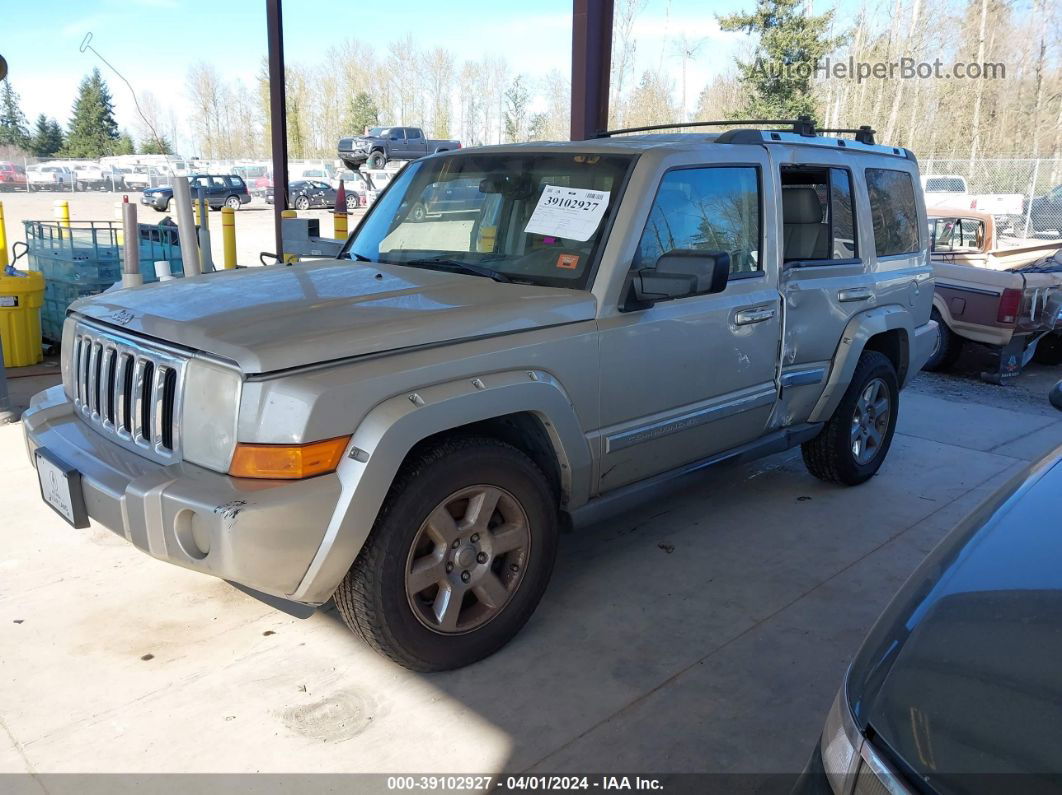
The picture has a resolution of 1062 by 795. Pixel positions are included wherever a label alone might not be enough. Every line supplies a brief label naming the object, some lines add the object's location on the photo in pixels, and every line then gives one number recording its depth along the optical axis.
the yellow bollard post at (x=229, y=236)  9.64
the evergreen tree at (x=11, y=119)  78.06
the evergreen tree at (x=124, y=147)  72.56
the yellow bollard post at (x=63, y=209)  12.39
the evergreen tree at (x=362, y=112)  77.25
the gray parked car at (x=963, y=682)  1.38
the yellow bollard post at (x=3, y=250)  7.63
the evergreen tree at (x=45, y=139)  73.19
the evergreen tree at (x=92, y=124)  73.19
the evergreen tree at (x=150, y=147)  70.44
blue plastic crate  8.31
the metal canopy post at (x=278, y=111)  9.77
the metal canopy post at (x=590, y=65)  7.08
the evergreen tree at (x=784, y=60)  38.34
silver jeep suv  2.59
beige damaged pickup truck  8.26
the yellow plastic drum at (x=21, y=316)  7.23
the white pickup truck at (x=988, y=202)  24.77
